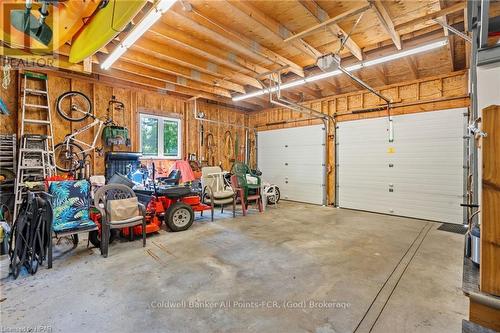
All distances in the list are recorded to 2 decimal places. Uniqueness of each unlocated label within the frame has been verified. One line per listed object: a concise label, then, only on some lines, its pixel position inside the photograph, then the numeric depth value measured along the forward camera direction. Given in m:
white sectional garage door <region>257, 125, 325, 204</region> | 7.46
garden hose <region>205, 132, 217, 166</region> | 7.88
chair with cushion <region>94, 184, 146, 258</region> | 3.23
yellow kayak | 2.32
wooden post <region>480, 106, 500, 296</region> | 0.79
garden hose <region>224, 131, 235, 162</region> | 8.46
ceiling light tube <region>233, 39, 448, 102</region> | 3.61
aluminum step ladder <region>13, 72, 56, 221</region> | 4.42
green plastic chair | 6.00
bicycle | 5.13
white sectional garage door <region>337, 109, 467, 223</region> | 5.21
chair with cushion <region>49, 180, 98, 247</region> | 3.06
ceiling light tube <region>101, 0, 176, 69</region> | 2.70
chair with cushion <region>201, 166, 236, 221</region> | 5.42
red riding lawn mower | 4.16
